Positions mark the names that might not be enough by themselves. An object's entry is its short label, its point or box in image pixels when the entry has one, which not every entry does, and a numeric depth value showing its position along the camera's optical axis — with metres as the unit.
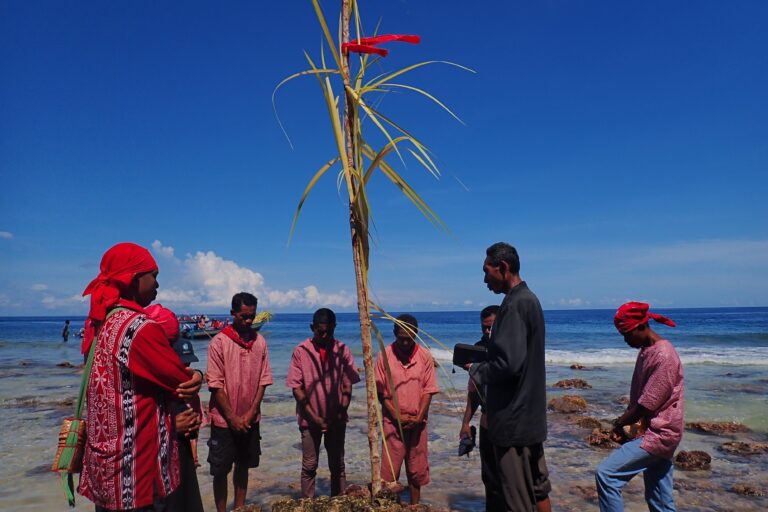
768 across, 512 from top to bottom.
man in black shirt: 2.79
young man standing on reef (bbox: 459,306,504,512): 3.12
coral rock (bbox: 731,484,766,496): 4.89
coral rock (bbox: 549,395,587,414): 9.23
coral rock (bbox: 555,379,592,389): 12.35
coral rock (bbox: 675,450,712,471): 5.72
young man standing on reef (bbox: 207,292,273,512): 3.85
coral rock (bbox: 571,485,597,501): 4.92
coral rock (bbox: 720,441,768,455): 6.34
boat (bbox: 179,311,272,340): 33.62
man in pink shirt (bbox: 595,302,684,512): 2.96
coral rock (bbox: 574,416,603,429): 7.98
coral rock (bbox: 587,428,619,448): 6.92
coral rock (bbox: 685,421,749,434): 7.50
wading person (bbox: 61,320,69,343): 32.31
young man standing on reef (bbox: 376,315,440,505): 4.09
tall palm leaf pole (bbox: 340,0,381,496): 2.30
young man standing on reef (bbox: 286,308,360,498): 4.01
